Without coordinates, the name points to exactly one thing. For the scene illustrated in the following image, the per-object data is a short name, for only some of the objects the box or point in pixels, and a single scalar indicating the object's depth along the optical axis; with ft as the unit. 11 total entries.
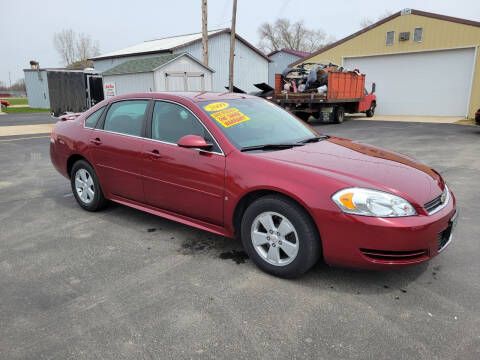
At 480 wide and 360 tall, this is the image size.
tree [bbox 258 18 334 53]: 198.49
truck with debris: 49.47
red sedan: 8.95
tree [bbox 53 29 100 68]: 228.82
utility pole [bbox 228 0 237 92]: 62.64
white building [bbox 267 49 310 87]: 113.60
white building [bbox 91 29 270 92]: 87.35
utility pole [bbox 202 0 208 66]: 63.00
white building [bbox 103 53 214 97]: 52.85
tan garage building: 58.08
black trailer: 65.67
